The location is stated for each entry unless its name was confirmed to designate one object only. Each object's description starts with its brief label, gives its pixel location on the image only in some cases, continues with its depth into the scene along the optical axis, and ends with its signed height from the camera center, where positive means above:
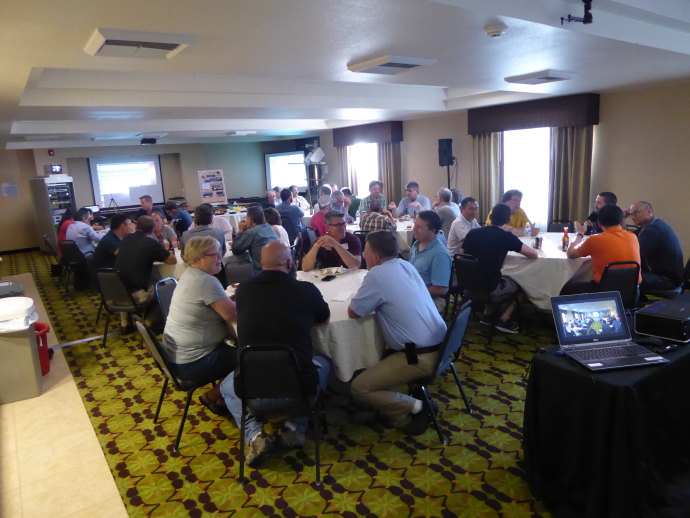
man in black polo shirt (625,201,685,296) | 4.45 -0.94
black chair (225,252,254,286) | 4.73 -0.90
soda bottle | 4.69 -0.78
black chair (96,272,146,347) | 4.48 -1.03
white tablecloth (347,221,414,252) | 6.54 -0.90
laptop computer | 2.35 -0.83
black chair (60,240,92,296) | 6.67 -0.96
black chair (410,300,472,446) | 2.70 -1.05
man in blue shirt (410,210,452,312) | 3.63 -0.68
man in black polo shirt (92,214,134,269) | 5.59 -0.65
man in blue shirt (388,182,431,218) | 7.88 -0.56
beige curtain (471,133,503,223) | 8.50 -0.09
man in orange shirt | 3.85 -0.68
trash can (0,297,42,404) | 3.66 -1.26
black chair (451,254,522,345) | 4.31 -1.04
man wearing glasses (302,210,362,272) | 3.93 -0.64
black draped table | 1.95 -1.23
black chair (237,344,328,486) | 2.41 -1.07
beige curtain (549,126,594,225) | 7.09 -0.15
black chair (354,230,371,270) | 5.83 -0.76
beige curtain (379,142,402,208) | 10.66 +0.04
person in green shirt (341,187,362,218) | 8.73 -0.60
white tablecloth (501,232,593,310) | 4.38 -1.01
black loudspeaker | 8.84 +0.30
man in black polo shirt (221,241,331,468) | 2.51 -0.70
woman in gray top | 2.91 -0.84
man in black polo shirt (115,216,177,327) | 4.68 -0.75
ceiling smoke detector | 2.84 +0.81
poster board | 11.89 -0.16
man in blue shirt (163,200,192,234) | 7.07 -0.53
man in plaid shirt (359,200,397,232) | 5.11 -0.57
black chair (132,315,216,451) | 2.77 -1.12
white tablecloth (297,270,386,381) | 2.90 -1.03
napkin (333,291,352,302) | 3.25 -0.84
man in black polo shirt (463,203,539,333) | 4.23 -0.74
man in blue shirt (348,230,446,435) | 2.78 -0.89
